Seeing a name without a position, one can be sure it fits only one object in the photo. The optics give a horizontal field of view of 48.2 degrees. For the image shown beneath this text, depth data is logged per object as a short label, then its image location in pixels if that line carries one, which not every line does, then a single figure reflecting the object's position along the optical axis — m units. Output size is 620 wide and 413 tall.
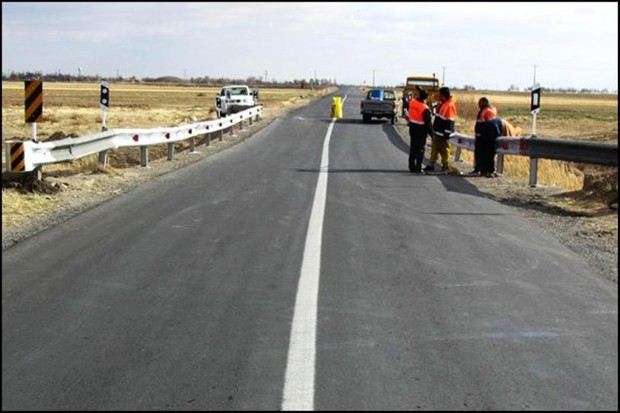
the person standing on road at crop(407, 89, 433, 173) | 15.88
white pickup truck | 39.53
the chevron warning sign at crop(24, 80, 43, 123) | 11.69
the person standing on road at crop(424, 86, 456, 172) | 16.23
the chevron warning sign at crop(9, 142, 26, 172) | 10.25
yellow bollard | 40.91
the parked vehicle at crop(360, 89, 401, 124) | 37.25
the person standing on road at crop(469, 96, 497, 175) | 15.65
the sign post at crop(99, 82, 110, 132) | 16.42
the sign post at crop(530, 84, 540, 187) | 13.80
